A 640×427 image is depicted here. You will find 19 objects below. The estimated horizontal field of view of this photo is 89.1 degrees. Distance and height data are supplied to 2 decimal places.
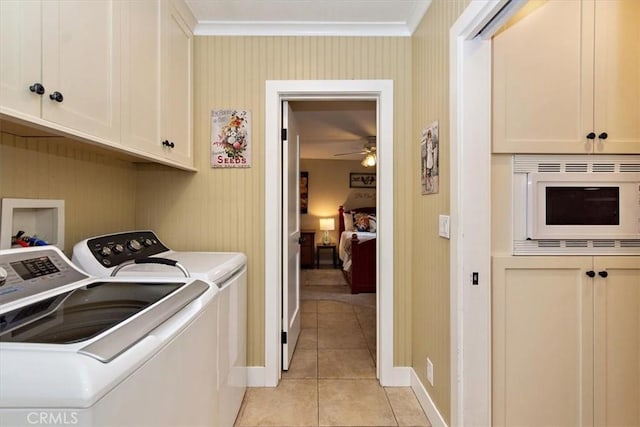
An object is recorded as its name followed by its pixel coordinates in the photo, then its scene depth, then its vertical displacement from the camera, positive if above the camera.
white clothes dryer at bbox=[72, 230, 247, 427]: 1.42 -0.27
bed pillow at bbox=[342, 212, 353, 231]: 6.39 -0.19
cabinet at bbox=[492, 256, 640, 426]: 1.49 -0.60
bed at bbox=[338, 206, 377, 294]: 4.44 -0.71
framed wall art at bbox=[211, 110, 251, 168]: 2.19 +0.50
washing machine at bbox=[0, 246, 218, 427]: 0.60 -0.31
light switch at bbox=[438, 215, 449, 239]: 1.58 -0.07
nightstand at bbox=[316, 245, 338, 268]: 6.53 -0.77
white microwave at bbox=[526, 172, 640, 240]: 1.47 +0.03
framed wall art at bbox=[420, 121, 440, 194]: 1.73 +0.29
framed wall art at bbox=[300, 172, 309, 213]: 6.75 +0.43
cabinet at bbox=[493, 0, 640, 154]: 1.47 +0.61
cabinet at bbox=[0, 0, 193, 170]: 0.90 +0.51
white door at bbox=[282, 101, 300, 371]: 2.33 -0.19
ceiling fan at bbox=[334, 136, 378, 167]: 5.17 +0.98
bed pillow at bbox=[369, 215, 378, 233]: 5.89 -0.23
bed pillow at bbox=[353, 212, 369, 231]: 5.95 -0.18
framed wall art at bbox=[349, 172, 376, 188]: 6.96 +0.68
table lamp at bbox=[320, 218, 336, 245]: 6.65 -0.32
